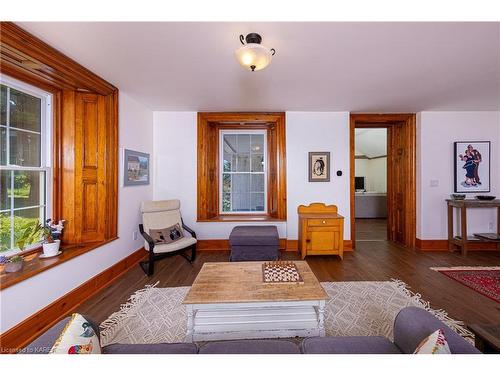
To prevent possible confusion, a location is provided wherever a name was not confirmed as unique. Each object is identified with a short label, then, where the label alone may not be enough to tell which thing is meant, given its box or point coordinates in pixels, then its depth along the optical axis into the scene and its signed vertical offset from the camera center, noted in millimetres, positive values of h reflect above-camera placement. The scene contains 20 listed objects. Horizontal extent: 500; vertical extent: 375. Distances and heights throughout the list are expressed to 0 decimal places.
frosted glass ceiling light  1587 +974
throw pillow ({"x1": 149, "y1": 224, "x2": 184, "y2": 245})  3058 -667
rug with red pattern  2344 -1096
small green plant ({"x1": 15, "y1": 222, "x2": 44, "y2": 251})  1918 -425
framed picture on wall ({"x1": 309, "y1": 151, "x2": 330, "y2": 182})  3826 +369
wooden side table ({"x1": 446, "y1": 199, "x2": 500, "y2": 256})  3402 -522
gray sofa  1003 -769
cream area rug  1728 -1131
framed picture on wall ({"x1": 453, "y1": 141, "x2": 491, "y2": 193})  3777 +374
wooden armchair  2857 -565
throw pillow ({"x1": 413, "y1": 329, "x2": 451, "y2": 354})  729 -533
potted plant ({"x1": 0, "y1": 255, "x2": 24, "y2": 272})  1742 -597
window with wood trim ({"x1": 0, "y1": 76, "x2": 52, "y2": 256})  1936 +258
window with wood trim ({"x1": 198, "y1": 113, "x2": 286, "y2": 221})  4051 +337
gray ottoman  3119 -836
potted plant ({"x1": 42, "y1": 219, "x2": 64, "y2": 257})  2086 -490
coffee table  1519 -948
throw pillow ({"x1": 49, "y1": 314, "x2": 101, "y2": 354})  773 -554
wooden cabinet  3359 -740
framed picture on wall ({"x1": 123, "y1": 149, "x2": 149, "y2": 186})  3053 +292
